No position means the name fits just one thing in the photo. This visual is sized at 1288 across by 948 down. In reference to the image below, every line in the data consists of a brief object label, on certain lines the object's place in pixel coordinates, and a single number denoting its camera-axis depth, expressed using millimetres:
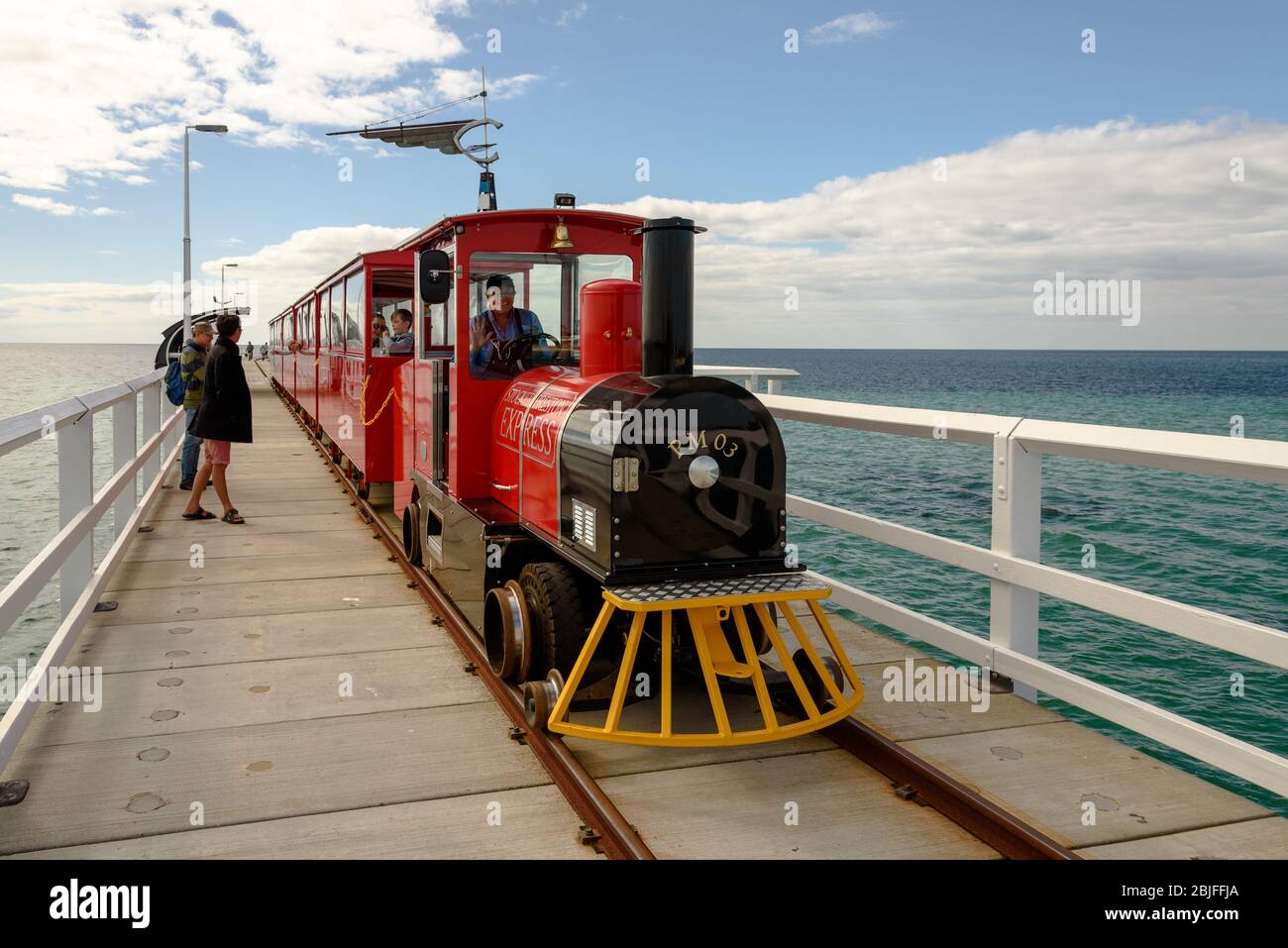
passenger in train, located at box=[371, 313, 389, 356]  9461
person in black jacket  8570
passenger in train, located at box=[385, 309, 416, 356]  9125
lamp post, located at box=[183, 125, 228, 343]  19131
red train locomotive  3926
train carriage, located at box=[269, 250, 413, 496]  9125
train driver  5672
